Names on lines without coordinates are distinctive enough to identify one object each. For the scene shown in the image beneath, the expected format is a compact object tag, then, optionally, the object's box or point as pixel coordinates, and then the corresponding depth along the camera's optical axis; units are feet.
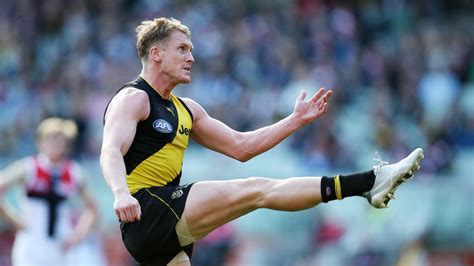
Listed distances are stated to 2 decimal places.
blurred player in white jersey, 78.64
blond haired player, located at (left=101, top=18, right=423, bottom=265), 51.55
